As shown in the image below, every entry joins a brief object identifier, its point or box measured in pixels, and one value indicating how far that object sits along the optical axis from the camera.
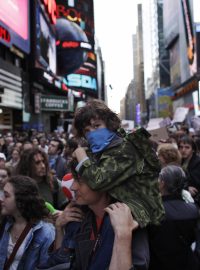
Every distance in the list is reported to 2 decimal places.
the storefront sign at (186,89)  37.20
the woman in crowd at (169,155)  4.18
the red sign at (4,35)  15.82
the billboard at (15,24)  16.72
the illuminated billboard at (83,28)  50.22
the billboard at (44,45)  23.89
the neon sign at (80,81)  52.75
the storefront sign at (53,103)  25.13
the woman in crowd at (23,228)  2.39
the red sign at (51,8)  28.08
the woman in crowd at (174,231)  1.69
